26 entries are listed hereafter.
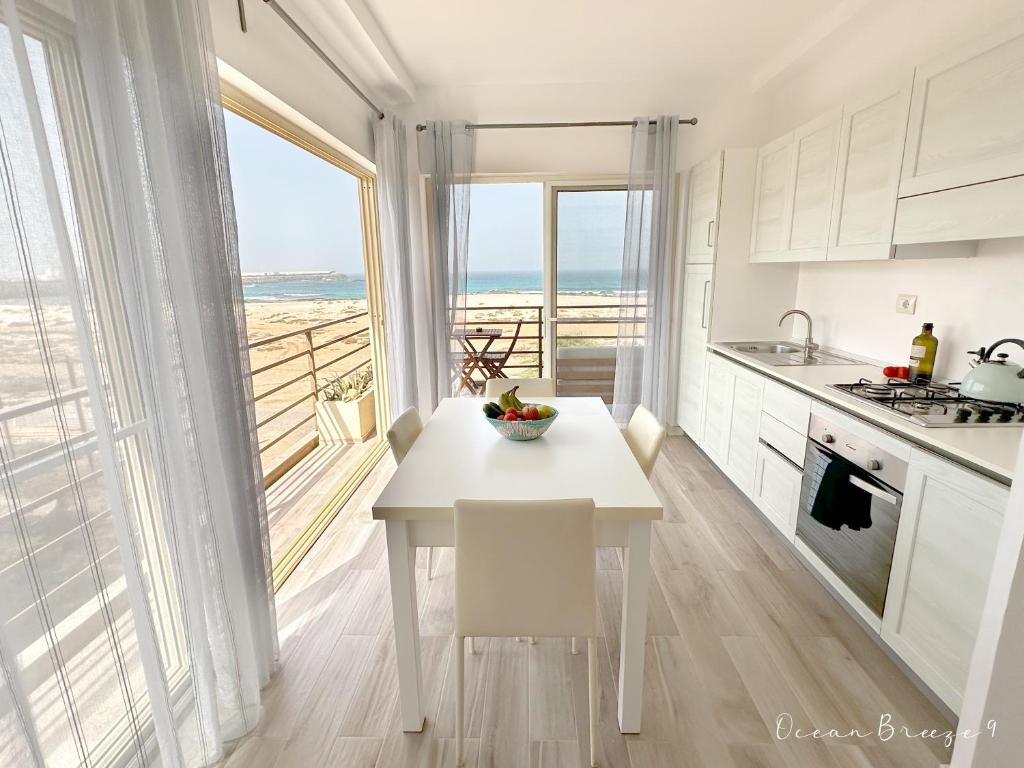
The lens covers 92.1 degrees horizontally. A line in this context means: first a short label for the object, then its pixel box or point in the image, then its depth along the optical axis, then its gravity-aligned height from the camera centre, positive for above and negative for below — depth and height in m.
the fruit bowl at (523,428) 1.83 -0.56
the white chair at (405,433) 1.92 -0.62
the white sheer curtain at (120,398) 0.88 -0.25
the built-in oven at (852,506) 1.75 -0.90
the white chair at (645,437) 1.90 -0.65
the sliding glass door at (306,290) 2.94 -0.17
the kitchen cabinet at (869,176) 2.09 +0.42
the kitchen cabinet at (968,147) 1.58 +0.43
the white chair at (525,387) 2.73 -0.60
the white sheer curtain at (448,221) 3.74 +0.43
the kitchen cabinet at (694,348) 3.62 -0.56
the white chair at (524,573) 1.24 -0.77
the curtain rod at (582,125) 3.69 +1.12
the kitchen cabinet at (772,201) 2.97 +0.44
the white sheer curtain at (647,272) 3.71 +0.01
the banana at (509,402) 1.92 -0.48
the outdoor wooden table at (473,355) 4.25 -0.67
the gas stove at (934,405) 1.65 -0.49
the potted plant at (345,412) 4.14 -1.10
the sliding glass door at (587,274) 4.02 +0.01
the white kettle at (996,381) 1.76 -0.40
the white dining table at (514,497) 1.37 -0.62
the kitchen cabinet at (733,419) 2.81 -0.89
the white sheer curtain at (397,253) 3.50 +0.18
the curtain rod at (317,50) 2.09 +1.12
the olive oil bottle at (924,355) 2.24 -0.38
